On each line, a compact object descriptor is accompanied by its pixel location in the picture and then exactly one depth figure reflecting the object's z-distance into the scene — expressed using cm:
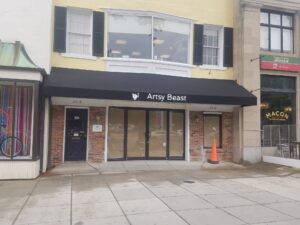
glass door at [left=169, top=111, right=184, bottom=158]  1015
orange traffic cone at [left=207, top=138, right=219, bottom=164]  991
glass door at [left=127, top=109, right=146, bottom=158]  976
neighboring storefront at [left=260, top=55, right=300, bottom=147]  1043
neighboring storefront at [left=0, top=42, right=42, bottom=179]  735
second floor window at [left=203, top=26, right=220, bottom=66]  1052
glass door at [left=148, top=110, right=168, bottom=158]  995
